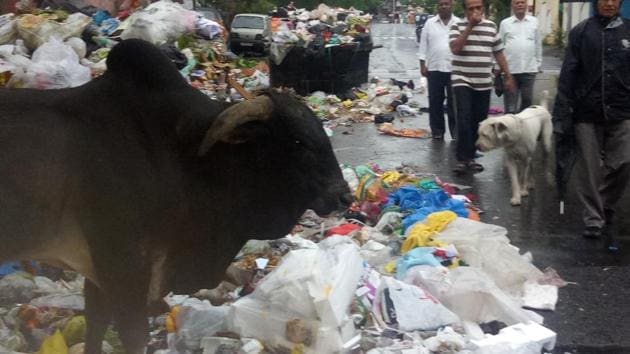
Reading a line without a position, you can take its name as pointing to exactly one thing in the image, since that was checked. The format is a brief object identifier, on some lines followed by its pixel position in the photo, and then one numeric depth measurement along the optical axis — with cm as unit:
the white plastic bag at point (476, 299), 529
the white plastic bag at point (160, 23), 1009
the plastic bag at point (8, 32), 911
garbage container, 1652
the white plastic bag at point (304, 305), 470
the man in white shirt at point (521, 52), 1045
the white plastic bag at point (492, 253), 588
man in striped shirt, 959
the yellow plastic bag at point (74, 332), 473
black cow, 374
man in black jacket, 711
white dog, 859
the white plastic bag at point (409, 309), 510
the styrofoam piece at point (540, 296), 575
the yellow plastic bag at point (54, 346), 438
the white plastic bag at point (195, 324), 487
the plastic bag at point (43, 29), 891
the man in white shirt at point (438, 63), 1166
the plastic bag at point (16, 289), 520
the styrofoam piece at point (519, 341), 480
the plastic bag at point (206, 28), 1201
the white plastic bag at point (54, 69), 746
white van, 3158
